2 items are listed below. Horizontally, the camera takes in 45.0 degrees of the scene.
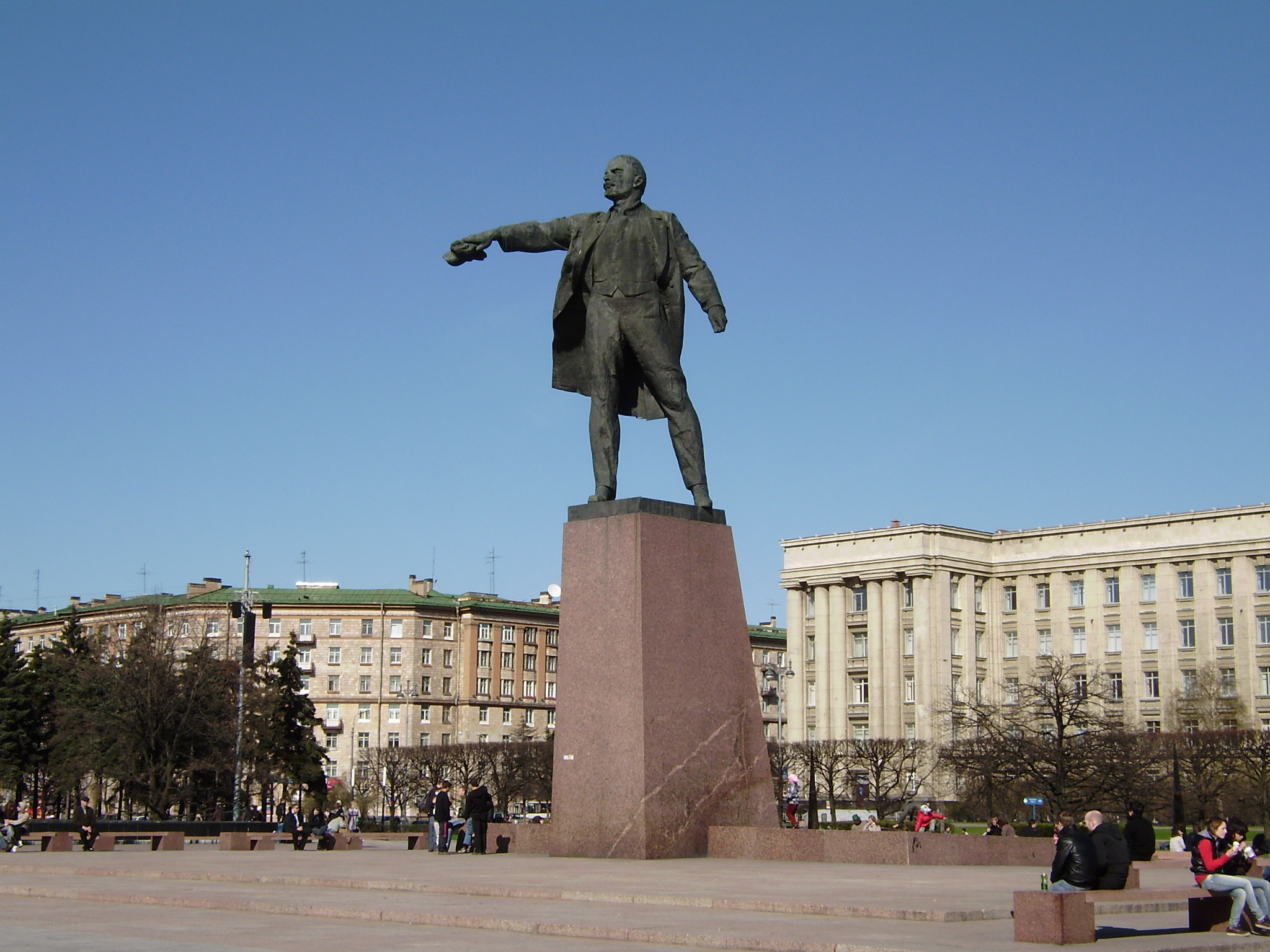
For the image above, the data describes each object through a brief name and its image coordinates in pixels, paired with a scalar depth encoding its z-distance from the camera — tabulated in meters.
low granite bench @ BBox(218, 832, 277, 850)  26.50
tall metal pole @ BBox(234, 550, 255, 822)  43.92
